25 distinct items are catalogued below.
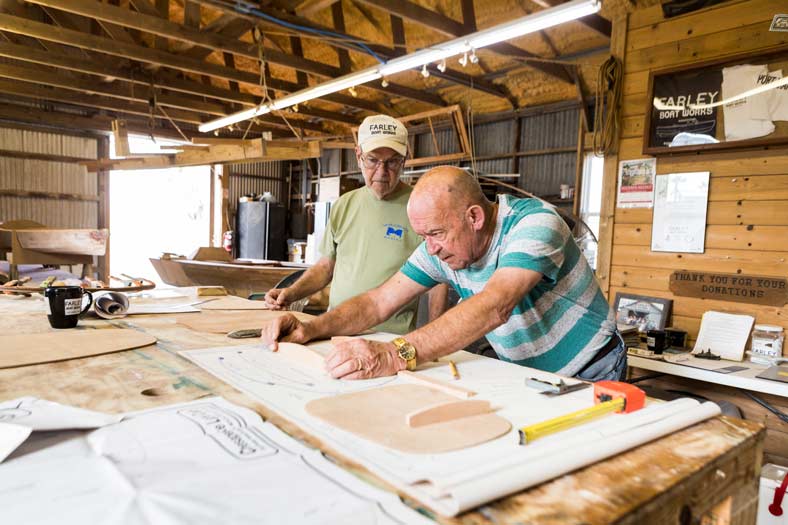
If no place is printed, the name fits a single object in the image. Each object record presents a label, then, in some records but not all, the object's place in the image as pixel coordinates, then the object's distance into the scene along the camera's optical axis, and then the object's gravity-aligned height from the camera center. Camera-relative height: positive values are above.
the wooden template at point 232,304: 2.19 -0.38
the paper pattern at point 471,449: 0.57 -0.31
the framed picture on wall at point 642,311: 2.98 -0.45
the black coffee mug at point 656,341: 2.73 -0.57
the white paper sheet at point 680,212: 2.85 +0.18
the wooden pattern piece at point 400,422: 0.71 -0.31
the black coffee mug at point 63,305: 1.54 -0.29
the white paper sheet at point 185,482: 0.52 -0.32
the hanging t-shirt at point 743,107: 2.58 +0.74
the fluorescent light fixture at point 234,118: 5.19 +1.24
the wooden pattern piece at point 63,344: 1.17 -0.34
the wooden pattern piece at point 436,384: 0.96 -0.32
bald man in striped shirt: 1.34 -0.14
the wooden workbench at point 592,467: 0.55 -0.32
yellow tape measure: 0.72 -0.29
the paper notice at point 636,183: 3.04 +0.36
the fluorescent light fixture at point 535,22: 2.85 +1.37
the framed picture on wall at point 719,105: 2.54 +0.77
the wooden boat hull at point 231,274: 4.48 -0.50
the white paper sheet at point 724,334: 2.69 -0.51
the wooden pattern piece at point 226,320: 1.67 -0.37
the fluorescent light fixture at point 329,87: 4.40 +1.36
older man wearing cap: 2.19 -0.02
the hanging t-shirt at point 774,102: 2.51 +0.74
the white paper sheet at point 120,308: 1.82 -0.35
